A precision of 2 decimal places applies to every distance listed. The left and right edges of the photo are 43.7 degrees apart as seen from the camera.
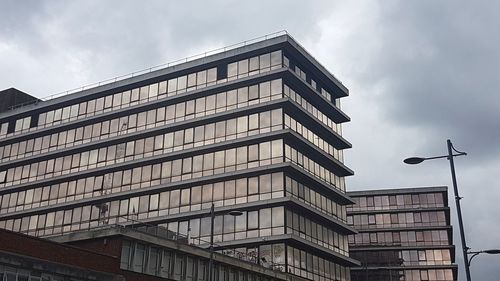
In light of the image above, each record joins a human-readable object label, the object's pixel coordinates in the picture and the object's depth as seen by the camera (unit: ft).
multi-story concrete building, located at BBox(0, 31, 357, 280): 198.80
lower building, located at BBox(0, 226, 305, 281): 107.45
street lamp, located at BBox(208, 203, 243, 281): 115.82
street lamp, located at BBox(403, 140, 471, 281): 69.31
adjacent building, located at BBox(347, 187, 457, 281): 327.67
